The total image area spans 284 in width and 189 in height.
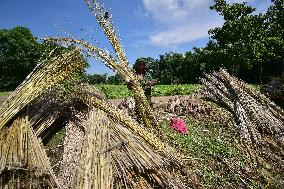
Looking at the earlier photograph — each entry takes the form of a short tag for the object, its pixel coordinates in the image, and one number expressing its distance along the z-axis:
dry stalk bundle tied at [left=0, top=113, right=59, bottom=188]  1.88
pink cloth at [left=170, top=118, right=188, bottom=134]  3.92
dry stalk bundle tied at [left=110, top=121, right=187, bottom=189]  1.94
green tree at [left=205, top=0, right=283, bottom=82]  14.58
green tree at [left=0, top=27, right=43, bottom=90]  27.81
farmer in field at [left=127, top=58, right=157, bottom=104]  3.45
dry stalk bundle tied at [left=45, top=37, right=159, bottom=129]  2.58
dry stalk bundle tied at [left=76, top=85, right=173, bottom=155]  2.20
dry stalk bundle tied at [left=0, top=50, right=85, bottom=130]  2.17
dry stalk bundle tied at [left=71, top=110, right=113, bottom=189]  1.81
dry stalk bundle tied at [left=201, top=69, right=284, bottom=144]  3.50
